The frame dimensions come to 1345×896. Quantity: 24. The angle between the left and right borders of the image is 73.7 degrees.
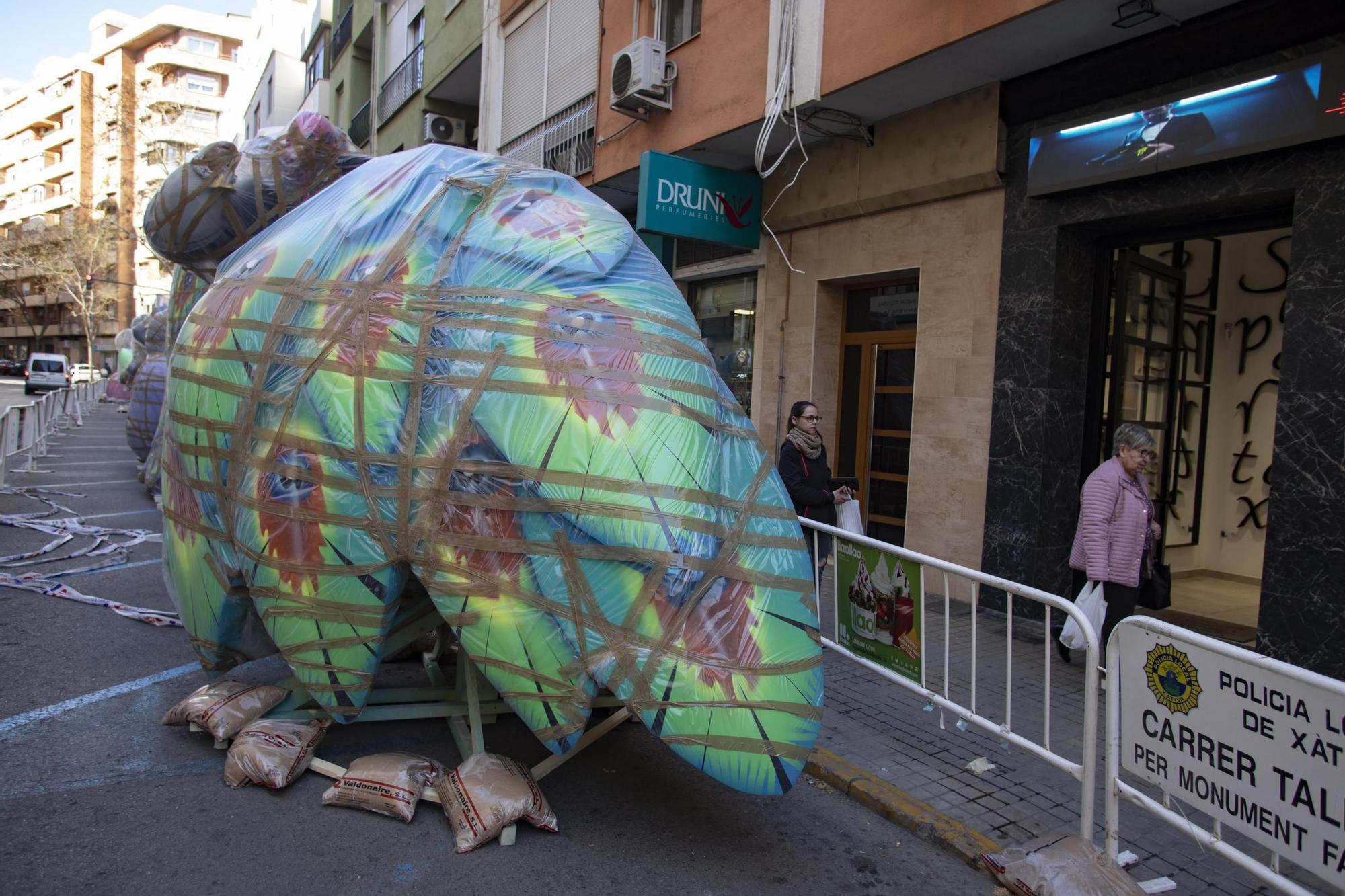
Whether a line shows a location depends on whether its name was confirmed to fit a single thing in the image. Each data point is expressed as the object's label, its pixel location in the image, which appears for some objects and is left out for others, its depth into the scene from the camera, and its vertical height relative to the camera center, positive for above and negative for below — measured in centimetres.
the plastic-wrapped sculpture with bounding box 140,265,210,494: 837 +79
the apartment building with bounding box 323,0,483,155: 1648 +658
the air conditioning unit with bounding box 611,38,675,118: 910 +328
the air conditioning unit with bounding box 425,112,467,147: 1742 +508
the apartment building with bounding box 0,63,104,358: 6600 +1532
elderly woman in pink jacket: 526 -63
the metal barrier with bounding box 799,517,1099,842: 336 -124
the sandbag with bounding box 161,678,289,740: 396 -148
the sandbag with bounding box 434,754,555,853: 326 -153
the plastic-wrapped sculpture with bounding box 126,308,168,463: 1176 -34
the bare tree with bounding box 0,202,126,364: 5091 +684
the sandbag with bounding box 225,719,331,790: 363 -153
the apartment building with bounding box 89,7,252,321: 5738 +2068
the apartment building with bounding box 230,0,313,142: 3338 +1222
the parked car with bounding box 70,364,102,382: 4653 +2
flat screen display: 501 +182
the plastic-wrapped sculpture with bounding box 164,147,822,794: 294 -30
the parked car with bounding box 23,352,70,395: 3797 -6
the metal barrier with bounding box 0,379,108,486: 1175 -94
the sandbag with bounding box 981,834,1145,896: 301 -158
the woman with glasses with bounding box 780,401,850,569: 599 -45
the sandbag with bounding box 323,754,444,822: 345 -156
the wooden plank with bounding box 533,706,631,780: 359 -147
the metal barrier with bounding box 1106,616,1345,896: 255 -102
